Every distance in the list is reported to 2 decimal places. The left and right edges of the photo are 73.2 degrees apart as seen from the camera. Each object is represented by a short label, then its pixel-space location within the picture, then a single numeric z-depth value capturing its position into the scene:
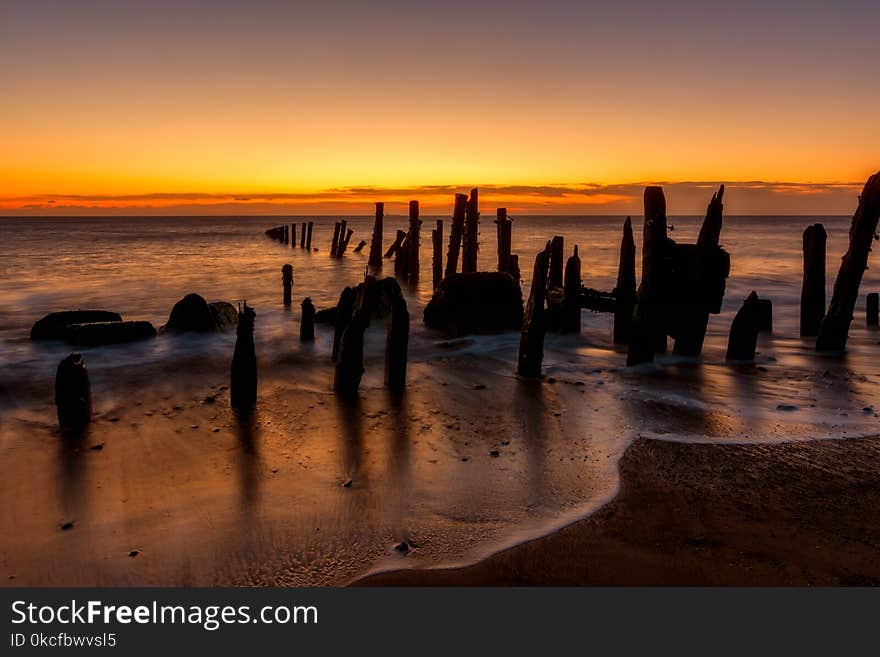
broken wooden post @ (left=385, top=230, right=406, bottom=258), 31.41
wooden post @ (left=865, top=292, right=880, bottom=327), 14.52
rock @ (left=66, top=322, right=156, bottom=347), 12.09
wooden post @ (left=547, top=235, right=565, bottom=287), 14.26
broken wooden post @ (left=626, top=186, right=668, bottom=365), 9.84
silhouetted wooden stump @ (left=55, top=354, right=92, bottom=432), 7.15
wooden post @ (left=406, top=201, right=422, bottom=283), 25.98
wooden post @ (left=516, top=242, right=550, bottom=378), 9.19
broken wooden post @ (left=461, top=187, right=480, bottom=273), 21.20
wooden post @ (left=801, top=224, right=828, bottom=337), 12.59
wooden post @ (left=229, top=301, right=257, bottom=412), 7.94
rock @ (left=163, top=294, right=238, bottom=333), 13.76
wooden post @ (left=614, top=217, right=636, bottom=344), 12.02
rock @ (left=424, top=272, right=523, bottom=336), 13.64
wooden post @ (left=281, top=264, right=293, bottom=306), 19.02
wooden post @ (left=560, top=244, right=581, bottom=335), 13.31
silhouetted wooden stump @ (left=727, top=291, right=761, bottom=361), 10.76
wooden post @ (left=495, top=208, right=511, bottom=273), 20.13
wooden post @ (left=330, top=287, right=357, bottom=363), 9.80
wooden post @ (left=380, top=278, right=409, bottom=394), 8.61
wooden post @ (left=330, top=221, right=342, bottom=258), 41.59
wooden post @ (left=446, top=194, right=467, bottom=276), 22.02
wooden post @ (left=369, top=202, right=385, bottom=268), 31.48
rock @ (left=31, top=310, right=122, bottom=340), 12.85
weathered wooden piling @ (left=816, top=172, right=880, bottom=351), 10.88
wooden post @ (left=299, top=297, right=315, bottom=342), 12.84
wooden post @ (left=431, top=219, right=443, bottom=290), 24.21
